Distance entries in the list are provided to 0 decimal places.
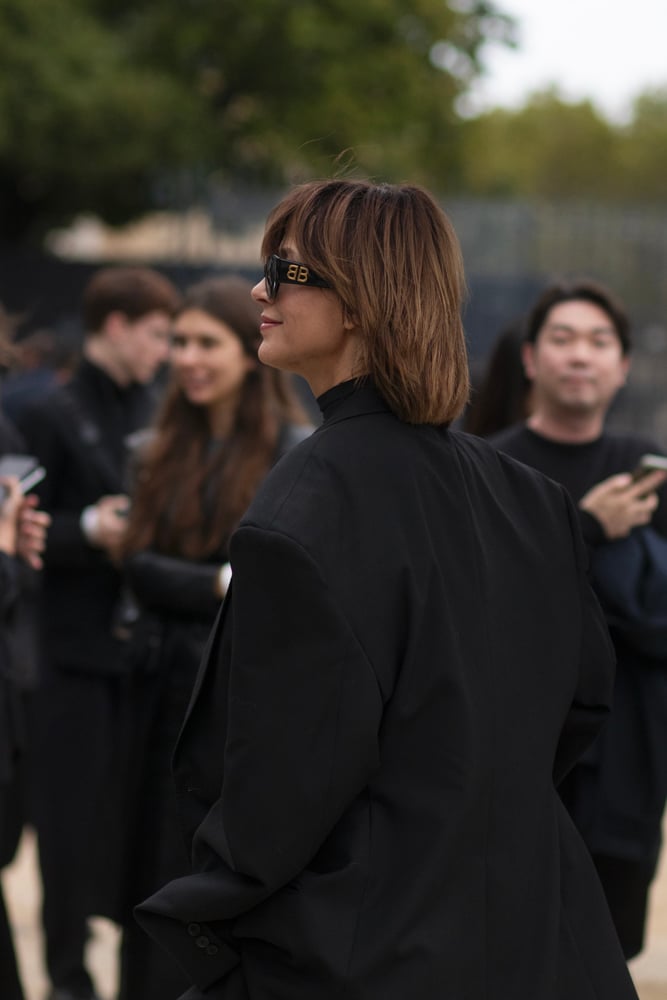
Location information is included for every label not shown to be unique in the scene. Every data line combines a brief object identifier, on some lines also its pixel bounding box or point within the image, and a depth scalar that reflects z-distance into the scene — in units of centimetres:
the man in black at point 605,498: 700
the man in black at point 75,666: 956
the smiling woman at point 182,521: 808
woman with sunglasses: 405
